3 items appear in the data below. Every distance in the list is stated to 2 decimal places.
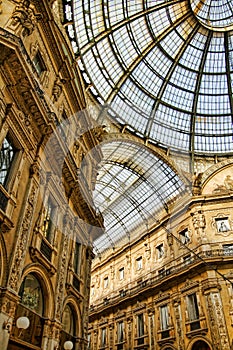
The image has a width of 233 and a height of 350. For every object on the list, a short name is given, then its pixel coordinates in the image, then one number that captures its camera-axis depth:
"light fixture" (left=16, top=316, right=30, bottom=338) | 11.38
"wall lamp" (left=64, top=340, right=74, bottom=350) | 15.69
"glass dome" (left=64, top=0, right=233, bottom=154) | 30.17
